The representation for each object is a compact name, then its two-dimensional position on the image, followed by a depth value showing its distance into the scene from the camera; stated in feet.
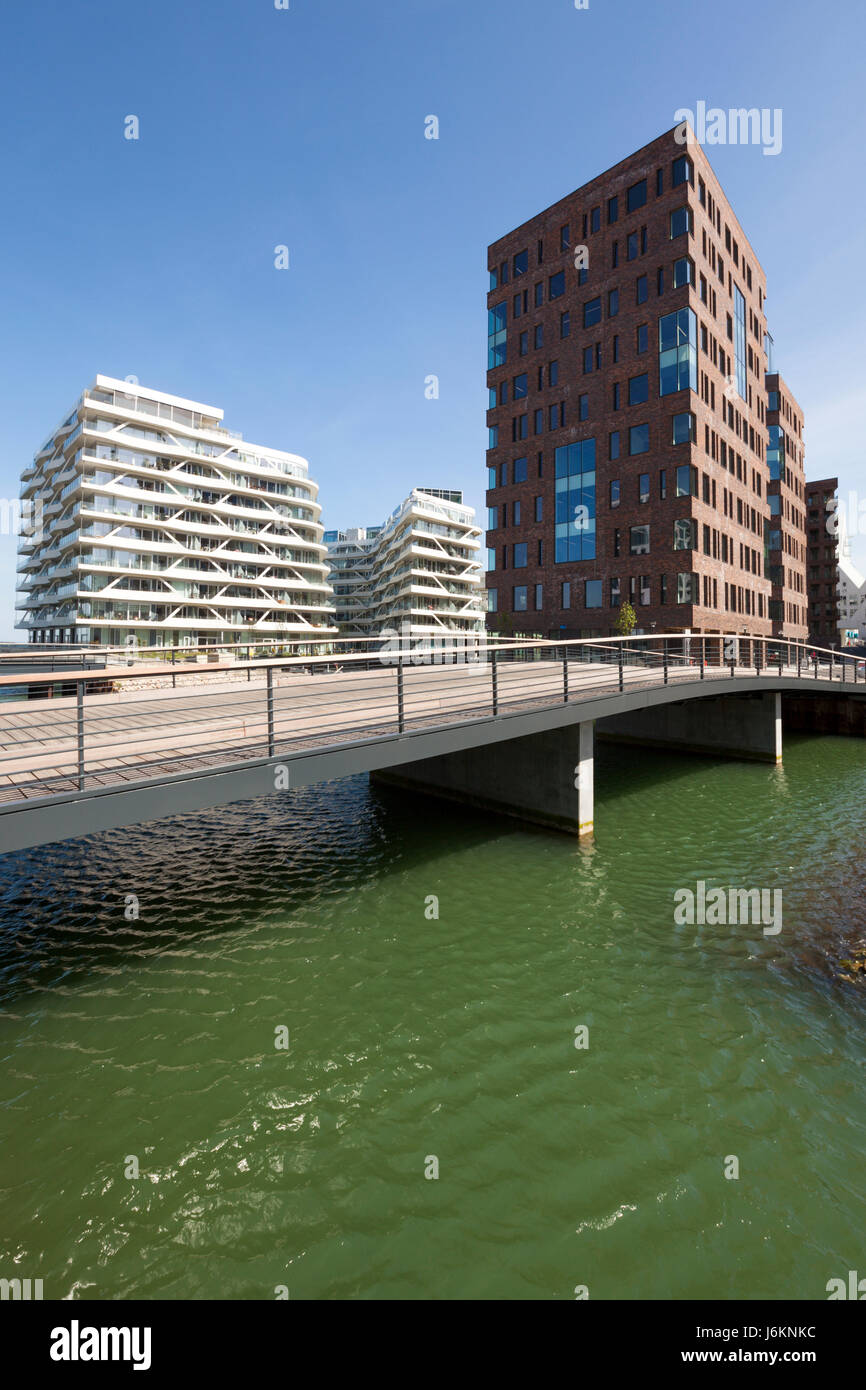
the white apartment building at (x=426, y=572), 289.53
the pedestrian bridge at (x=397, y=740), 22.70
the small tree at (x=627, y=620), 123.65
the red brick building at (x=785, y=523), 207.21
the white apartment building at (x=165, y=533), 184.75
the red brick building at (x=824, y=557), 323.98
